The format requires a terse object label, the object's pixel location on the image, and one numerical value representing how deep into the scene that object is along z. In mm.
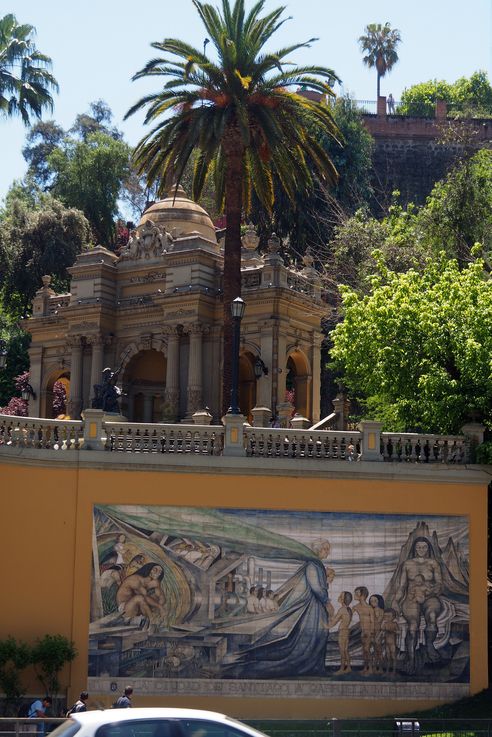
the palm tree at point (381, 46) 103875
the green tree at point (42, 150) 87000
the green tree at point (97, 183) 72875
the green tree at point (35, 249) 62222
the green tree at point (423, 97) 106625
